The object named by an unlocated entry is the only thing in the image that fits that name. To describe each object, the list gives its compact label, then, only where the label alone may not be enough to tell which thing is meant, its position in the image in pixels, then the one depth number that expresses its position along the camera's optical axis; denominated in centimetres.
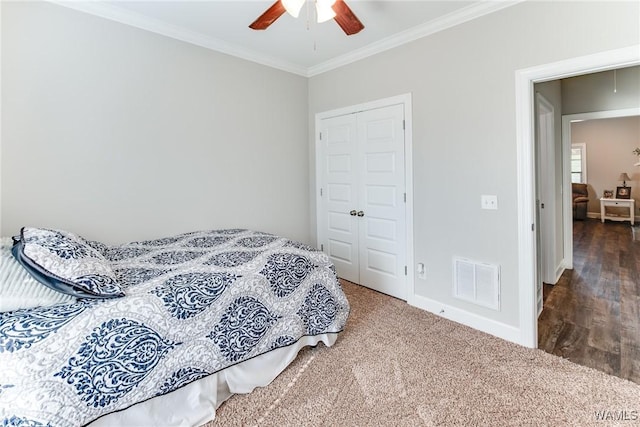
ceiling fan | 183
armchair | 771
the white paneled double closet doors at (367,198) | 316
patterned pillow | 141
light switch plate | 248
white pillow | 133
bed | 129
